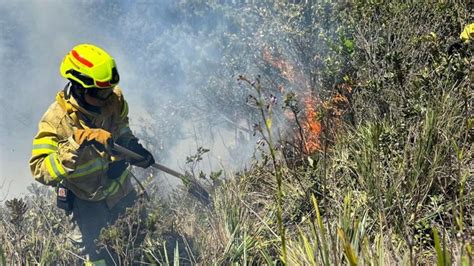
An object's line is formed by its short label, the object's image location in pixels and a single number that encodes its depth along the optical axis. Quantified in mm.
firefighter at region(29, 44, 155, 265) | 3365
